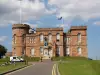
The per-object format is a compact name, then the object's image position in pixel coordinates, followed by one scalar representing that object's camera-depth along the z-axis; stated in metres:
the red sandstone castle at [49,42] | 59.17
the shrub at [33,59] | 52.64
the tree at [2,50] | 72.32
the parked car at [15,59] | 46.36
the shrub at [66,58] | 53.02
